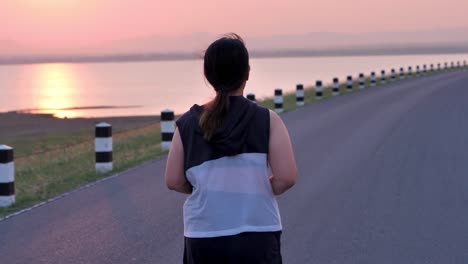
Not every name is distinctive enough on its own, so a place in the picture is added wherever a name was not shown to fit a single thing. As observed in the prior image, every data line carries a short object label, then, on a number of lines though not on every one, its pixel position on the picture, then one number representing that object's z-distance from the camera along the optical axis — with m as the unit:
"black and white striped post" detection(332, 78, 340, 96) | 31.27
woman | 3.58
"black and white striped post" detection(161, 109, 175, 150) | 14.55
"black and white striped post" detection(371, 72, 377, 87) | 38.97
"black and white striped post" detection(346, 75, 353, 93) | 34.09
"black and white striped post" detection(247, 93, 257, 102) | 21.31
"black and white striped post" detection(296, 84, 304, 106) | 25.92
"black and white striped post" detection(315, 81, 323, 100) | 28.83
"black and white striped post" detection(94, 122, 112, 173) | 12.19
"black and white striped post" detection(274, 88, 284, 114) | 23.12
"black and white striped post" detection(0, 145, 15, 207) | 9.66
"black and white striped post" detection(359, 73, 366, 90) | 36.07
